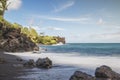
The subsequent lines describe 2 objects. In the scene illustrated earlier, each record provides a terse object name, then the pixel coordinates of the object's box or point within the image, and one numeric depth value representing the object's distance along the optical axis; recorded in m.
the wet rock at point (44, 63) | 12.32
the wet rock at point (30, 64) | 12.59
